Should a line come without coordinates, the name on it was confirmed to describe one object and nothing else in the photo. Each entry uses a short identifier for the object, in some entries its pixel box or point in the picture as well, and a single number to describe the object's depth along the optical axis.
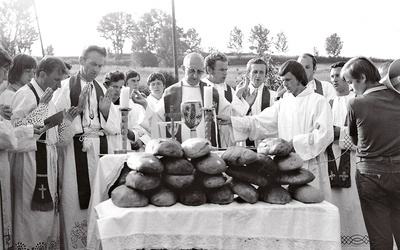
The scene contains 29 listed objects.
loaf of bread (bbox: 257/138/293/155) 3.16
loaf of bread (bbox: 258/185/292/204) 3.08
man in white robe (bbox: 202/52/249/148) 5.30
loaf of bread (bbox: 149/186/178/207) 2.98
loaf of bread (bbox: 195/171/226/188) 3.04
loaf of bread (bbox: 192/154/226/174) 3.04
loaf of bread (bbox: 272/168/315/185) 3.13
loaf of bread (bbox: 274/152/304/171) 3.14
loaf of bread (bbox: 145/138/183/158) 3.04
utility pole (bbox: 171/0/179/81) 12.35
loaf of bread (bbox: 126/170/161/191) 2.97
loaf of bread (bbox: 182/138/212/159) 3.09
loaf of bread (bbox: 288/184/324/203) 3.08
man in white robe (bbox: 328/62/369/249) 5.36
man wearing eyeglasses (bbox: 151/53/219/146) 4.71
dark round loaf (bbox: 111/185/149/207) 2.97
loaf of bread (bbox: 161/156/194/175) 3.01
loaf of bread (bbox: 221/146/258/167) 3.08
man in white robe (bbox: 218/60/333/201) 4.53
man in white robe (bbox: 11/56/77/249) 4.57
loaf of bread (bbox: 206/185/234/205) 3.07
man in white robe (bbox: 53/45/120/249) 4.76
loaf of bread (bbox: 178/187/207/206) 3.01
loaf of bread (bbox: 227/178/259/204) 3.07
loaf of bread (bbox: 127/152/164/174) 2.96
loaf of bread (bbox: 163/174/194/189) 3.00
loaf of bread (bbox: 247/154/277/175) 3.15
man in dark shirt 3.70
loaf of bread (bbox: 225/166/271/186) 3.12
